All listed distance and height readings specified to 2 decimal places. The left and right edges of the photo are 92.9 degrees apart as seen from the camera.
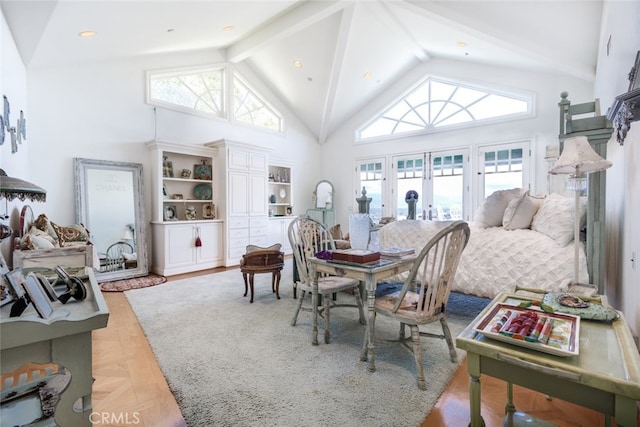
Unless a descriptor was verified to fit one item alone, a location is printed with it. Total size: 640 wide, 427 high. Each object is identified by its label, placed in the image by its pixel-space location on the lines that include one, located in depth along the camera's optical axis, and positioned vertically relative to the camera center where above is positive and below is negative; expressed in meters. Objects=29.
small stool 3.49 -0.67
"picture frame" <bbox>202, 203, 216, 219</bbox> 5.57 -0.11
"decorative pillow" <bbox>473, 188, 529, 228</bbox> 3.14 -0.05
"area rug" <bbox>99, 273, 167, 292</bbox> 4.10 -1.10
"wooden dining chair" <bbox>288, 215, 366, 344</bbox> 2.57 -0.51
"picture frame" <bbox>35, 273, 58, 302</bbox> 1.19 -0.33
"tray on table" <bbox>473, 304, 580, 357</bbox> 1.00 -0.47
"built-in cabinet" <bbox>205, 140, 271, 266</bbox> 5.45 +0.22
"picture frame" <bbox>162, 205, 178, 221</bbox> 5.08 -0.13
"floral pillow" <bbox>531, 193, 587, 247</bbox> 2.57 -0.15
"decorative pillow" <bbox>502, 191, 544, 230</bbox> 2.94 -0.09
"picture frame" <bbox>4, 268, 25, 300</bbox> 1.06 -0.28
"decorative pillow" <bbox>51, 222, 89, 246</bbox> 3.58 -0.33
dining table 2.01 -0.48
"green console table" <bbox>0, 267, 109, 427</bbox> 0.93 -0.46
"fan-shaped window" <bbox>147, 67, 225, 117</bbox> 5.12 +2.07
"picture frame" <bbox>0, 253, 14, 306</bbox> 1.07 -0.31
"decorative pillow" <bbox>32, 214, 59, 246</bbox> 3.33 -0.21
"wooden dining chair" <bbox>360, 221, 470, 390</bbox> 1.83 -0.60
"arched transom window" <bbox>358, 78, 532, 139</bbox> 5.43 +1.85
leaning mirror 4.32 -0.11
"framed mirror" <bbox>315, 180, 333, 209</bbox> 7.59 +0.27
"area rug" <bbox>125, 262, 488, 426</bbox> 1.62 -1.11
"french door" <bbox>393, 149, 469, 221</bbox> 5.83 +0.41
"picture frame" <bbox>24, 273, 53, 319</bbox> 1.00 -0.31
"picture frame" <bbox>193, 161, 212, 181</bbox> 5.52 +0.62
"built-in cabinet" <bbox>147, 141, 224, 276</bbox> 4.85 -0.09
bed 2.55 -0.39
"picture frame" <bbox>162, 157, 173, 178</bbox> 5.08 +0.63
